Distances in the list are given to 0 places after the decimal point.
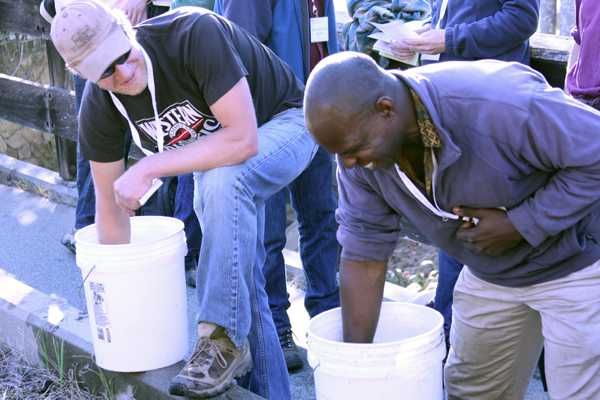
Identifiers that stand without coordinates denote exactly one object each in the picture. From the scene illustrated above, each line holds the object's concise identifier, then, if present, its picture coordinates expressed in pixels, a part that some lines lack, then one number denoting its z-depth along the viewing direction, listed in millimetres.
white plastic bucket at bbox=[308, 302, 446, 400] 3062
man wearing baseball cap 3486
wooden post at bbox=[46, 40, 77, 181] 7098
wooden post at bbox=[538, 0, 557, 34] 8375
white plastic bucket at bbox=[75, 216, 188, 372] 3836
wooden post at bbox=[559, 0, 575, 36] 7484
